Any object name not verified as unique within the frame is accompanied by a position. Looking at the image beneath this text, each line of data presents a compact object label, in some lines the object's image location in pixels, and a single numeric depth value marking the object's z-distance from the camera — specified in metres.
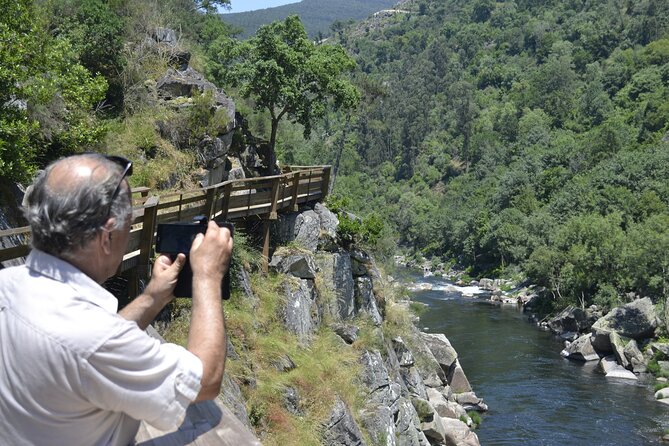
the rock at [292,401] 11.05
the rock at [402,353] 20.00
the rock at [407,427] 15.16
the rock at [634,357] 34.79
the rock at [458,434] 21.59
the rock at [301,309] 14.38
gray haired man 1.70
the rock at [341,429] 11.38
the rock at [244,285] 13.09
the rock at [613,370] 33.69
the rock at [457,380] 28.66
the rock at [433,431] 19.48
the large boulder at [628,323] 37.91
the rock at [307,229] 17.77
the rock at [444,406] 24.45
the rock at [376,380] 14.58
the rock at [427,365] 25.78
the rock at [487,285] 62.97
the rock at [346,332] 15.97
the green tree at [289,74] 23.56
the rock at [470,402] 27.50
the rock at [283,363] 11.89
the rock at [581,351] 36.75
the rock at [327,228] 18.34
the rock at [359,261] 19.00
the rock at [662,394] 29.30
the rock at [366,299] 18.41
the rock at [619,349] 35.16
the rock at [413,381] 19.73
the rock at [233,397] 8.07
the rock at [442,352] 29.08
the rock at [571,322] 43.62
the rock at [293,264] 15.98
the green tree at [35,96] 8.84
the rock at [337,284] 17.06
